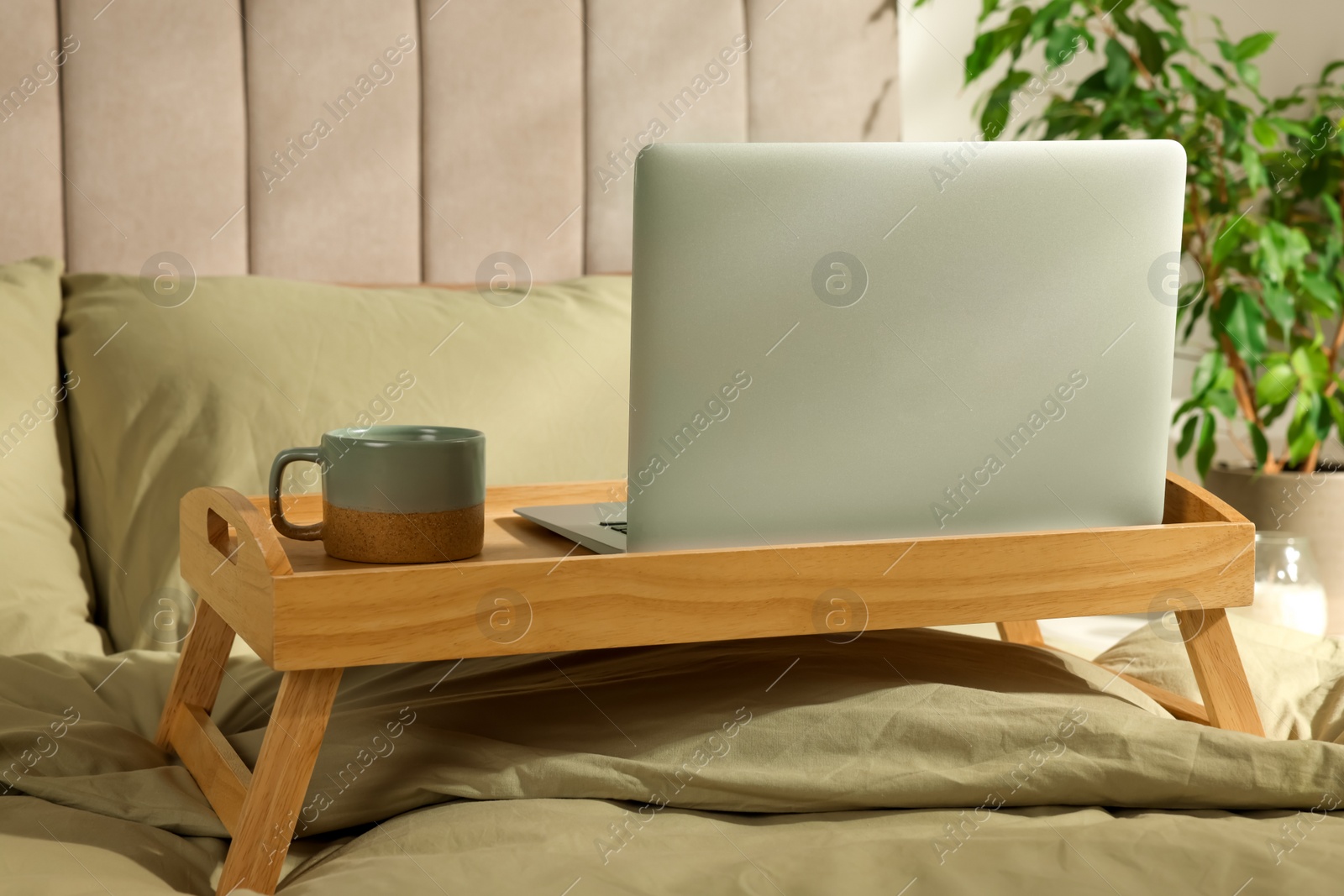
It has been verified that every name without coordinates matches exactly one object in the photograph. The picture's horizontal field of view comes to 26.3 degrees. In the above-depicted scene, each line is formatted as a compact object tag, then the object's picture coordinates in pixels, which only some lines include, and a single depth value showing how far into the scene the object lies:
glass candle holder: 2.35
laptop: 1.63
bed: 1.61
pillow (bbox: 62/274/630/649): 2.10
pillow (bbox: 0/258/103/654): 2.02
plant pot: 2.86
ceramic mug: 1.66
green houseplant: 2.80
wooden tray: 1.59
